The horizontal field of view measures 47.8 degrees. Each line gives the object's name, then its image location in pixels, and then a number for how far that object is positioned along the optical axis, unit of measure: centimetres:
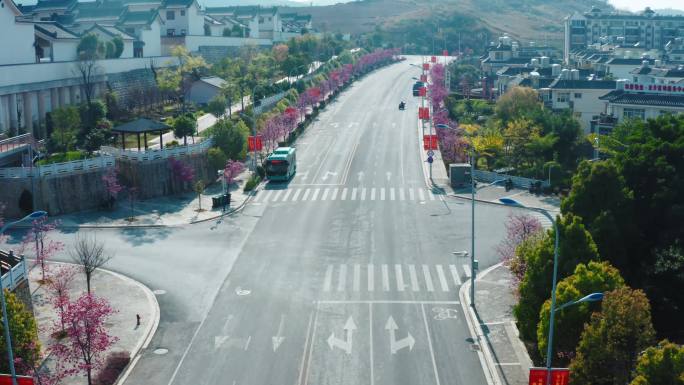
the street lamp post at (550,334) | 2603
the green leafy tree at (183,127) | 6819
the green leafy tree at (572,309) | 3030
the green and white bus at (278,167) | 6825
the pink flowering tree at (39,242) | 4031
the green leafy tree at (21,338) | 2795
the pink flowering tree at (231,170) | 6244
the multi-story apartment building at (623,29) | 17912
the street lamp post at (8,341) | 2333
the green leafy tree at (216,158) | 6675
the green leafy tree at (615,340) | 2691
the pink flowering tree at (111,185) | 5556
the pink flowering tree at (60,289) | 3018
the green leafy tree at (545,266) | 3328
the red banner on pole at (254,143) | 6900
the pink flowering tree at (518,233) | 4091
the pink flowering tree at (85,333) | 2875
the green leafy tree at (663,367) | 2353
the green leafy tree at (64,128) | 6594
